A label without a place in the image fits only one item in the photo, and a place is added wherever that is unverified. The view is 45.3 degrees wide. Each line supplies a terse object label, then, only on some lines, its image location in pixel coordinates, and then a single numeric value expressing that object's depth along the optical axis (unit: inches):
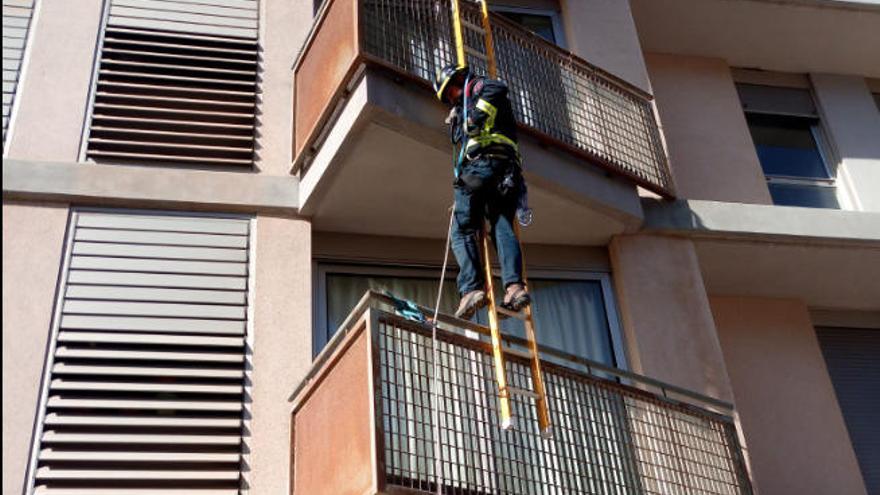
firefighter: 264.8
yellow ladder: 244.8
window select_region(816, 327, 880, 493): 410.3
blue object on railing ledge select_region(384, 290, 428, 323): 264.1
